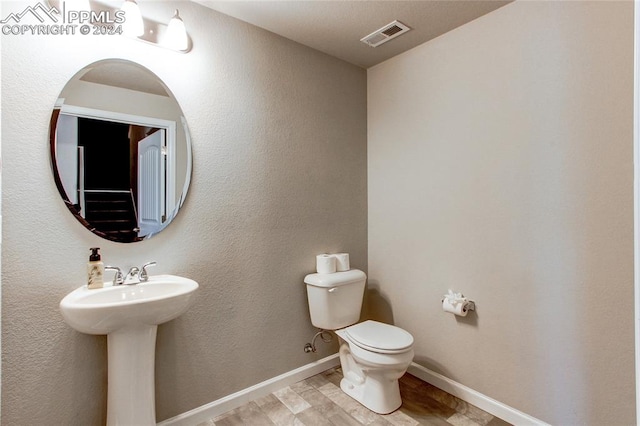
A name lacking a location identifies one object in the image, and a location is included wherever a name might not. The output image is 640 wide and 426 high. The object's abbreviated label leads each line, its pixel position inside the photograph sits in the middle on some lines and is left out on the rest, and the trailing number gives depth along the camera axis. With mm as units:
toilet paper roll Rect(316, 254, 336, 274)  2217
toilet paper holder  1932
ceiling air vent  1989
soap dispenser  1425
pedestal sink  1258
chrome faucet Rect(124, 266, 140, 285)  1520
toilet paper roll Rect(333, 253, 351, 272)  2295
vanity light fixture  1537
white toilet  1808
